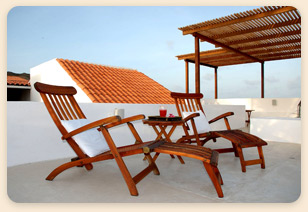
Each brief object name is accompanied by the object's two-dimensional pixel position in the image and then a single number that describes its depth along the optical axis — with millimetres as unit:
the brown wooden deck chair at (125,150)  1989
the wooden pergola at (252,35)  5289
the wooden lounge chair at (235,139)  2744
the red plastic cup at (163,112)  3314
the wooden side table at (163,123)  3000
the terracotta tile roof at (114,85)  6730
